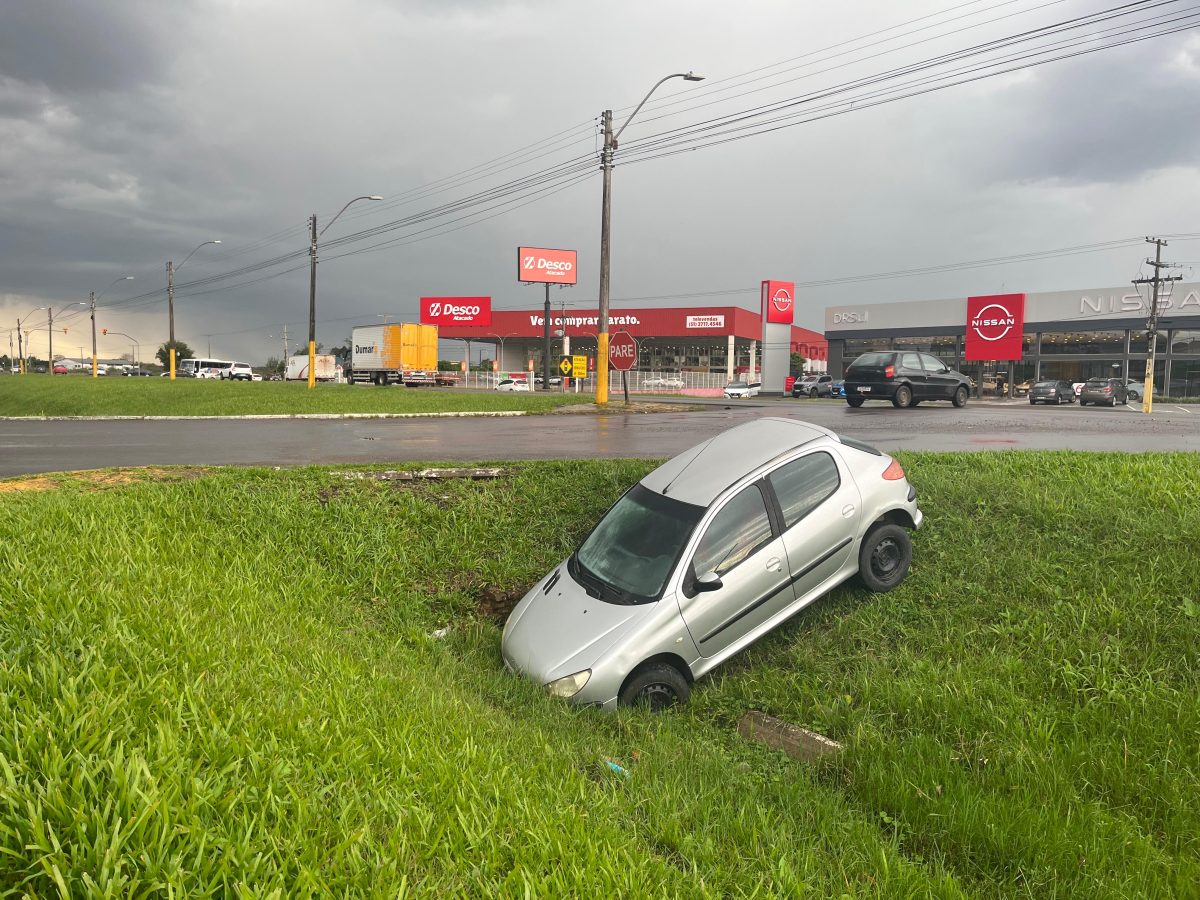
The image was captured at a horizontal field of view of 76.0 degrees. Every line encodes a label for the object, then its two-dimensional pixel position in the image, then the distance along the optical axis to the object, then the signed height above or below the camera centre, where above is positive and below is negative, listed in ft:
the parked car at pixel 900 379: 73.00 +0.49
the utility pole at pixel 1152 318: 112.78 +12.89
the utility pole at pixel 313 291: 118.83 +13.23
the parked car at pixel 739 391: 159.74 -1.81
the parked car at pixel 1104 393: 130.62 -1.04
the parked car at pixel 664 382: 190.80 -0.20
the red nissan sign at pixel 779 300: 157.69 +17.03
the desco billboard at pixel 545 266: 220.84 +32.89
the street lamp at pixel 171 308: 186.62 +16.73
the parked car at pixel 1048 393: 125.90 -1.11
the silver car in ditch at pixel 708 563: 17.97 -4.66
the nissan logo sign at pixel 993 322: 141.28 +11.72
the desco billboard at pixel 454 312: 226.79 +19.73
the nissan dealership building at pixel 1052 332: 146.41 +12.38
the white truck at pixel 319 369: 234.17 +2.58
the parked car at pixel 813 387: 159.94 -0.83
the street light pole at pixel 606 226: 79.92 +16.04
